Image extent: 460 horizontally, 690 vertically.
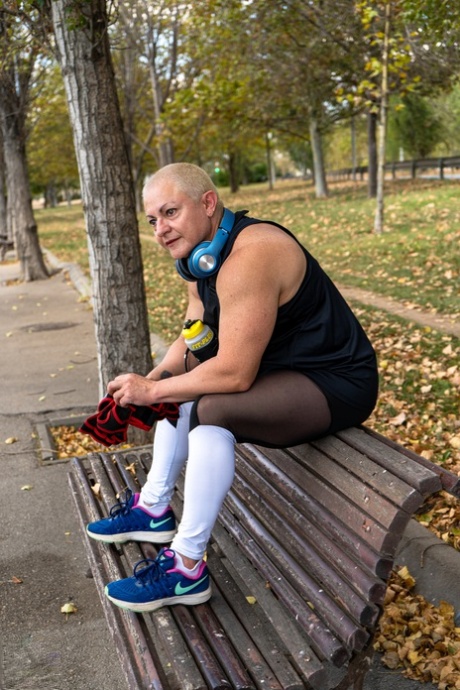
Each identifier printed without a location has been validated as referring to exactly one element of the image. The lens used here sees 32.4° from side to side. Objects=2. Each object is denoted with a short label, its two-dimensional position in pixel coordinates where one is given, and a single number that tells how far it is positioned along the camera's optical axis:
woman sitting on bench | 2.70
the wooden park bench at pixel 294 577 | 2.28
